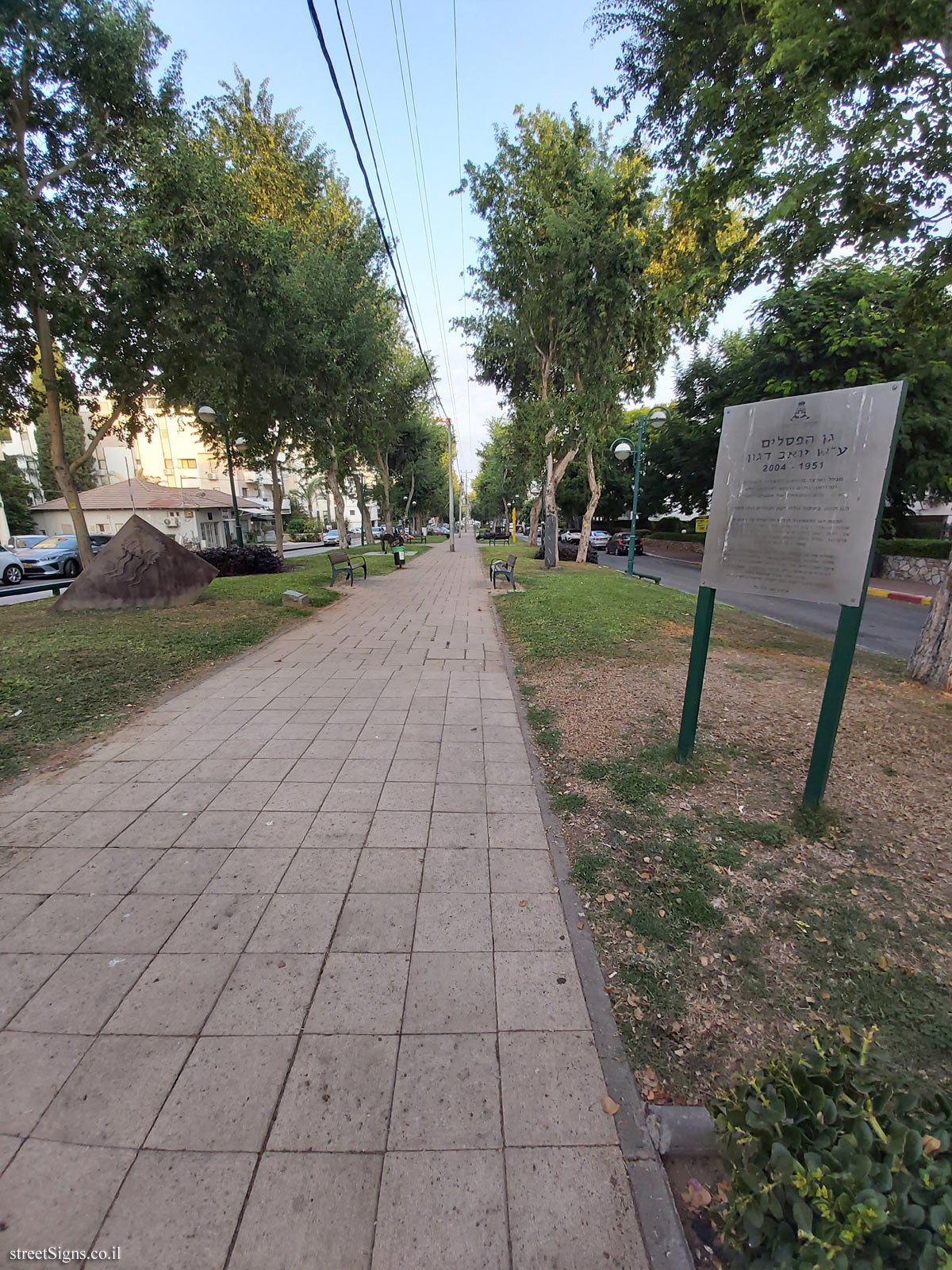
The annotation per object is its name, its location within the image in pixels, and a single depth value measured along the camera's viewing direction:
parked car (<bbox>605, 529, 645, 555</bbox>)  30.36
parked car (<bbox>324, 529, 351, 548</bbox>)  44.22
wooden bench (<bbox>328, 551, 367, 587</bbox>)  13.39
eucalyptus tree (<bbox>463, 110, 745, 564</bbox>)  11.47
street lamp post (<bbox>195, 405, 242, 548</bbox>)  14.71
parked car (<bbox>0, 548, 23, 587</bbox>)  16.09
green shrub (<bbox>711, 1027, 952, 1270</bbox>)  1.00
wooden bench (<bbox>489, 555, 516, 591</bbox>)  13.09
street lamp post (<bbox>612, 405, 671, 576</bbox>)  13.16
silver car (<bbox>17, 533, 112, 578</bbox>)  18.06
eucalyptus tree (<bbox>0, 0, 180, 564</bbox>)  7.88
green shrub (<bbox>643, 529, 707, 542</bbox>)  28.48
